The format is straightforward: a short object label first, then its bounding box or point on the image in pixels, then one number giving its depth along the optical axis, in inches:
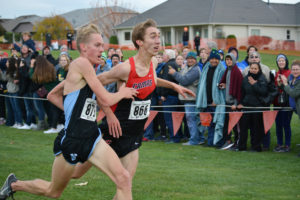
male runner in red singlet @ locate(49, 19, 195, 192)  206.2
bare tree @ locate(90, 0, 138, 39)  2679.6
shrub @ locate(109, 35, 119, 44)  2314.2
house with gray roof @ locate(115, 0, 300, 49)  2022.6
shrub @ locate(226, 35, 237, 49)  1620.9
